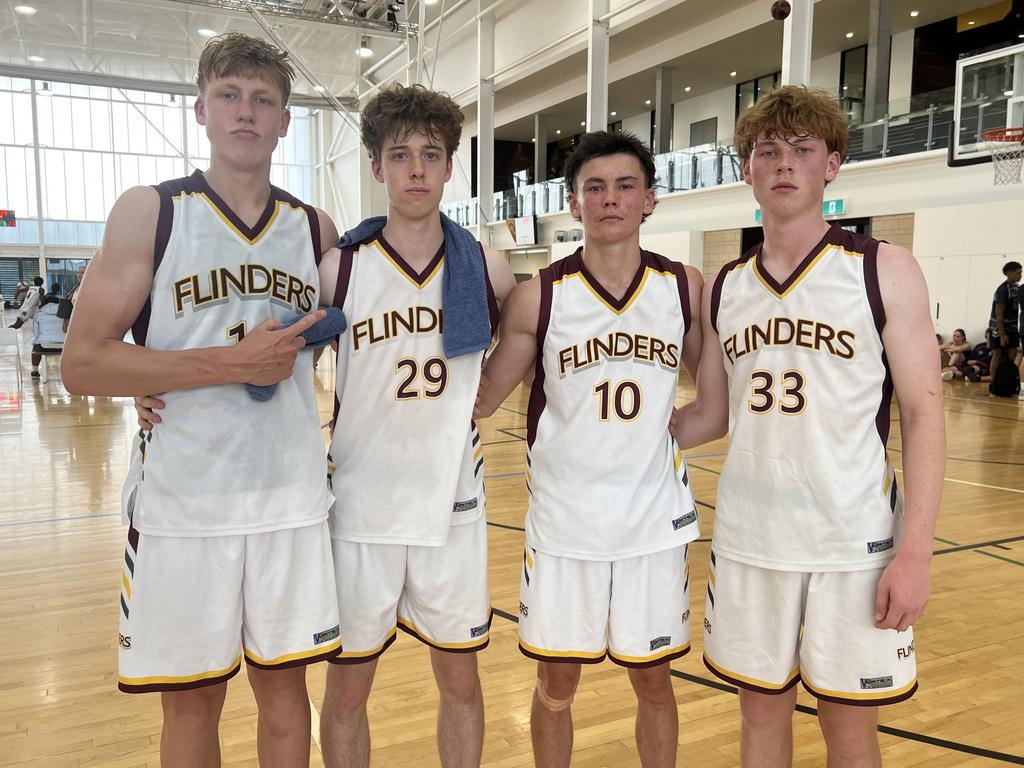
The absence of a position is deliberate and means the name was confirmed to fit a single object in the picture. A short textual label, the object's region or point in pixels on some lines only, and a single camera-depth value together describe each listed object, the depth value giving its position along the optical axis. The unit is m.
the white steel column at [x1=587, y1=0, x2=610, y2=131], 15.45
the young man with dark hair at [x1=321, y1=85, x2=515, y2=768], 2.18
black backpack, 11.10
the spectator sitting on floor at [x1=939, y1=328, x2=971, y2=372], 12.77
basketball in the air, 11.55
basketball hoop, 10.56
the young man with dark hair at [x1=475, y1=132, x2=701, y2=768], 2.18
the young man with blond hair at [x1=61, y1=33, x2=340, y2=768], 1.86
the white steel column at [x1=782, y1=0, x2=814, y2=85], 11.62
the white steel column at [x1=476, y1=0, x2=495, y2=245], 19.59
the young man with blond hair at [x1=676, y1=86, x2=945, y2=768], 1.87
